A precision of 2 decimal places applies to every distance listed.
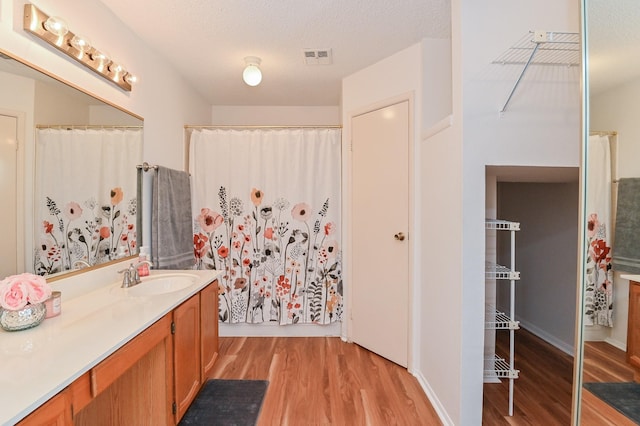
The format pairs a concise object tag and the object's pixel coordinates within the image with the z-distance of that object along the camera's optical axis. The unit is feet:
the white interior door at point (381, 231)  7.61
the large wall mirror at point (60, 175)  4.05
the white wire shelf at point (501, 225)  5.43
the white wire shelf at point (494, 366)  5.96
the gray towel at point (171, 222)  7.16
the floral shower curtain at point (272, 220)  9.31
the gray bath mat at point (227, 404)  5.75
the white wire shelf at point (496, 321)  5.47
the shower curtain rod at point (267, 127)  9.22
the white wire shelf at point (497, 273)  5.49
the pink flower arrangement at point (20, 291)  3.54
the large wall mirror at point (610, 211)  2.94
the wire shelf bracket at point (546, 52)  4.59
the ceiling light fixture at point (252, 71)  7.70
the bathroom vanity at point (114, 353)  2.73
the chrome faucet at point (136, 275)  5.71
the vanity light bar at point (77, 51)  4.14
